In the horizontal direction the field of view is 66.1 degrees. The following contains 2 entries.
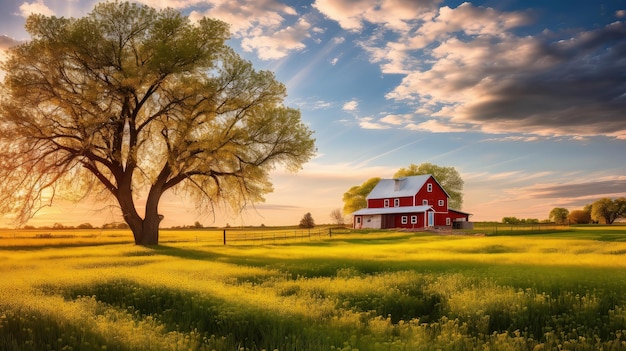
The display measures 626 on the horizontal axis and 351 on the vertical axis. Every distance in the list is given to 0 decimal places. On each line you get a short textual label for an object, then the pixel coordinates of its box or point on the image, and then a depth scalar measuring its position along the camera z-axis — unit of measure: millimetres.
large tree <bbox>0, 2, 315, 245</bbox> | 37094
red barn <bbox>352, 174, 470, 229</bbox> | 83938
